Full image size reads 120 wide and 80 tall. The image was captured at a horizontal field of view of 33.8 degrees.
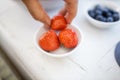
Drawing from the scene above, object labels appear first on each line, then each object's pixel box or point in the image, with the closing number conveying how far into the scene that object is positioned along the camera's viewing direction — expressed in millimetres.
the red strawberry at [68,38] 464
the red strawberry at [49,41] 461
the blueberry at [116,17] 541
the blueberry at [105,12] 550
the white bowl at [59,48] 463
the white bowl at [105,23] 527
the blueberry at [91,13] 553
